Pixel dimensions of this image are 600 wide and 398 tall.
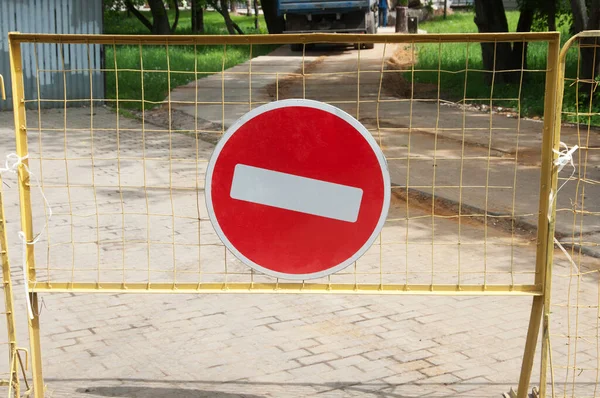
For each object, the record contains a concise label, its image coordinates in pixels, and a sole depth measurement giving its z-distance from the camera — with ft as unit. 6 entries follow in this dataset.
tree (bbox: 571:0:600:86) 49.12
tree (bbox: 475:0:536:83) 61.98
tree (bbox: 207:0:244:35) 114.52
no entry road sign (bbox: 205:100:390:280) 14.10
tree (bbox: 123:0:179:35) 108.58
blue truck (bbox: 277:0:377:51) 88.53
